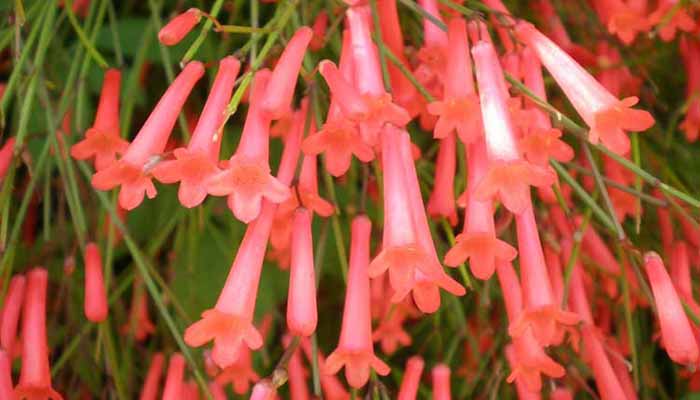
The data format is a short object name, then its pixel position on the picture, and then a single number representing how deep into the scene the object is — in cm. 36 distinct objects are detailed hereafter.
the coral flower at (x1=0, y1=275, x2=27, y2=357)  26
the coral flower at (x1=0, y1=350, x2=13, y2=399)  25
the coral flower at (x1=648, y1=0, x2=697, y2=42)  28
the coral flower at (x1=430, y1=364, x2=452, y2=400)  27
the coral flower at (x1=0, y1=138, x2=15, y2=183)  27
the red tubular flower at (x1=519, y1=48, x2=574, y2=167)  25
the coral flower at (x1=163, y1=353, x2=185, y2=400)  26
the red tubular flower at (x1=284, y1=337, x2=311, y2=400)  28
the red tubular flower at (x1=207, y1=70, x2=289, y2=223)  23
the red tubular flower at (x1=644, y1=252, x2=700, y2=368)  24
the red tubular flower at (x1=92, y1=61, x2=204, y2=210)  24
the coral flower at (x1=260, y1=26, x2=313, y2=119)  23
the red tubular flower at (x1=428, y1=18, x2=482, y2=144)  24
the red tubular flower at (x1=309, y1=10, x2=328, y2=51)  27
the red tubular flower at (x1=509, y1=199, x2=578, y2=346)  24
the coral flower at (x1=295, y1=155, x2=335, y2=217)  25
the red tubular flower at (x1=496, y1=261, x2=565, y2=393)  25
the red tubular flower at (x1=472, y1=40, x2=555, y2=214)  23
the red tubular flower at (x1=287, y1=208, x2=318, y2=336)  23
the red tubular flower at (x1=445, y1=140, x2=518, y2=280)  24
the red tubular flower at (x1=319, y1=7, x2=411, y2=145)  23
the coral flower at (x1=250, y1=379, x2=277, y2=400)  24
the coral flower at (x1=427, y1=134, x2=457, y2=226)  26
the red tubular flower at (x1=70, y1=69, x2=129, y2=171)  26
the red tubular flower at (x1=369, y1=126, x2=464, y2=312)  23
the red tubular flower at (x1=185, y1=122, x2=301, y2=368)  24
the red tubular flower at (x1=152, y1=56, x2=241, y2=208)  23
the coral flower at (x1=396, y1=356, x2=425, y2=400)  27
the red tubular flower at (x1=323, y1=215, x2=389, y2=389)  24
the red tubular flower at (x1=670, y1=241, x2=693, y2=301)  27
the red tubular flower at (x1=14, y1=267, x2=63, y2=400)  26
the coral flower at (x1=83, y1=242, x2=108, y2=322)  26
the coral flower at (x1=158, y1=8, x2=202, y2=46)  24
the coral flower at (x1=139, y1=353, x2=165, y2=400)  28
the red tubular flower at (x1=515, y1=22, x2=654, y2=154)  24
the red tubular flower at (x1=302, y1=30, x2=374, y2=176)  24
